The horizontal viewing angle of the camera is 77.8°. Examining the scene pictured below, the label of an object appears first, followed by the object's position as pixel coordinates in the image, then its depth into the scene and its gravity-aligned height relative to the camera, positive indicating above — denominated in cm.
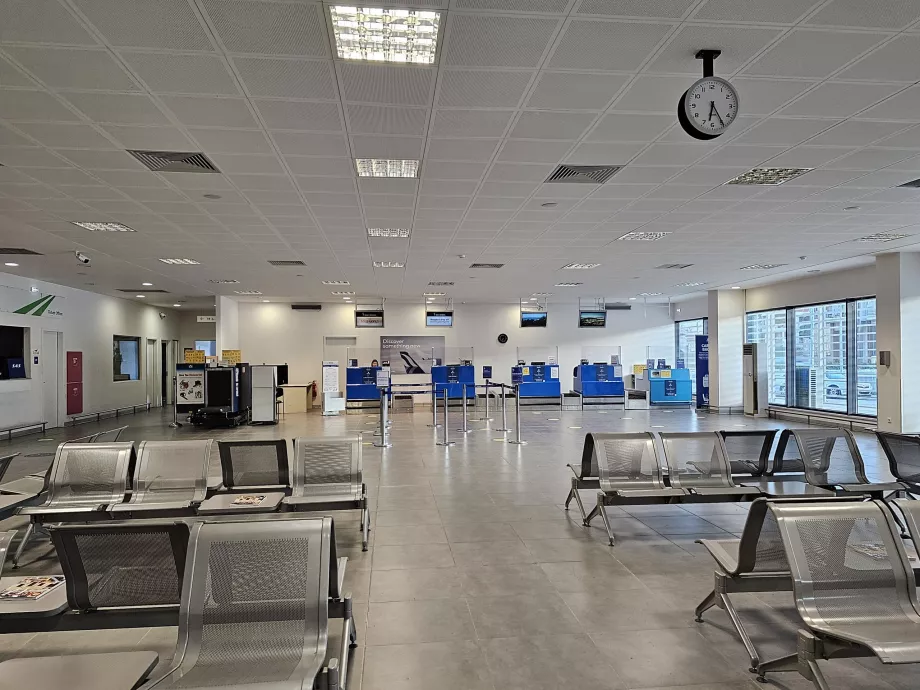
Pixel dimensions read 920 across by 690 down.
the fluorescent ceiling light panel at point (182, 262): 1030 +173
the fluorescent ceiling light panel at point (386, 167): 510 +172
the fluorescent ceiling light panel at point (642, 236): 836 +172
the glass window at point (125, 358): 1688 -4
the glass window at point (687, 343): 2034 +29
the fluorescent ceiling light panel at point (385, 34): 290 +173
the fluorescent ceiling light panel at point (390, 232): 797 +173
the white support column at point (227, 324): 1680 +98
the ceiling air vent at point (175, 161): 484 +172
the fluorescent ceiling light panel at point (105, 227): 742 +172
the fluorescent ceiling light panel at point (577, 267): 1150 +174
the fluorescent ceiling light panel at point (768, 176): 547 +172
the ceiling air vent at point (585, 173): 531 +171
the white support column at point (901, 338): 995 +19
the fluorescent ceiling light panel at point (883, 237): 847 +170
